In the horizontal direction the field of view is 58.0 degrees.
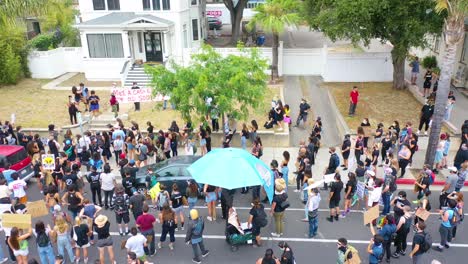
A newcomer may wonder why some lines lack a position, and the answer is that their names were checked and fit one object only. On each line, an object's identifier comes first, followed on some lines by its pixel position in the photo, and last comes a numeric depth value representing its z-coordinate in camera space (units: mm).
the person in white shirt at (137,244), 9359
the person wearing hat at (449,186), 11812
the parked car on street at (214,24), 42719
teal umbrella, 10398
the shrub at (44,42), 31578
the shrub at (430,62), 27170
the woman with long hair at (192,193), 11500
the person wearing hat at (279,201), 10797
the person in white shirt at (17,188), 11991
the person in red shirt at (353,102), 19688
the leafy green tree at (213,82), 14383
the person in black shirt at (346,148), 14703
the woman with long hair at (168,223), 10219
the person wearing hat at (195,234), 9742
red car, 14078
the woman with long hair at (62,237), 9578
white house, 26922
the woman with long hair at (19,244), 9430
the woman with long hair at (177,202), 10969
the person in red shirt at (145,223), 9930
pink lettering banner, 18797
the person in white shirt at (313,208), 10695
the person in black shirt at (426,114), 17203
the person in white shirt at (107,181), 11977
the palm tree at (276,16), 23859
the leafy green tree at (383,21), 19203
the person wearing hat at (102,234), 9531
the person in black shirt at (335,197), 11328
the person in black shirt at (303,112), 18891
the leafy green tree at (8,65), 26641
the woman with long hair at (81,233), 9727
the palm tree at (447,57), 13205
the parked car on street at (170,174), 12945
